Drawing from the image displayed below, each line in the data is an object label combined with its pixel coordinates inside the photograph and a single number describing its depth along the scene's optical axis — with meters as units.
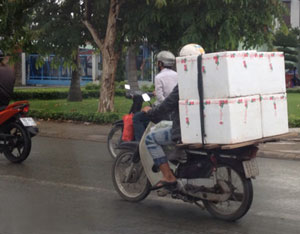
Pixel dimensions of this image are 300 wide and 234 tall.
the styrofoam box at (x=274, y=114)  6.60
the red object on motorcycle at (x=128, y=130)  9.51
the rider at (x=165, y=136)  6.89
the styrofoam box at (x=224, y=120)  6.24
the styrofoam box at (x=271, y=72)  6.55
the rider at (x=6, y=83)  10.52
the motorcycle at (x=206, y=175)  6.53
